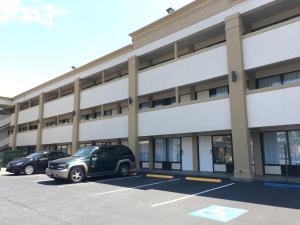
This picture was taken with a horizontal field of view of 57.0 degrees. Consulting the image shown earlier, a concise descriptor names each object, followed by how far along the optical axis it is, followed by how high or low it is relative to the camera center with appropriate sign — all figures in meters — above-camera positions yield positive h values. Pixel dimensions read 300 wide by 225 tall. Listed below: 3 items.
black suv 13.65 -0.53
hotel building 13.20 +3.86
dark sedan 18.55 -0.59
